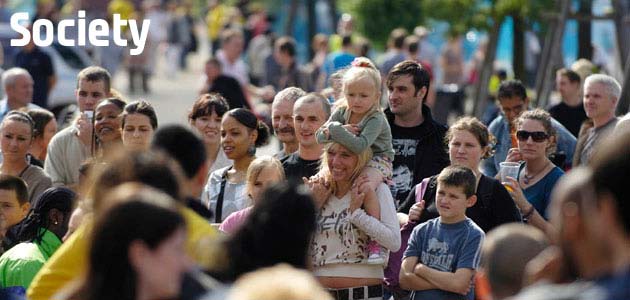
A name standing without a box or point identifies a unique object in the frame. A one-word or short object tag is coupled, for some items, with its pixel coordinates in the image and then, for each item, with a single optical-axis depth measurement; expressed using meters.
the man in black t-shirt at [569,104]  23.91
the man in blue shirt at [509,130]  19.93
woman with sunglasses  17.02
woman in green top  14.11
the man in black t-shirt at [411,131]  17.56
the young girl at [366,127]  15.25
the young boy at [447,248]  14.95
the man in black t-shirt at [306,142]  16.72
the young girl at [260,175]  15.29
